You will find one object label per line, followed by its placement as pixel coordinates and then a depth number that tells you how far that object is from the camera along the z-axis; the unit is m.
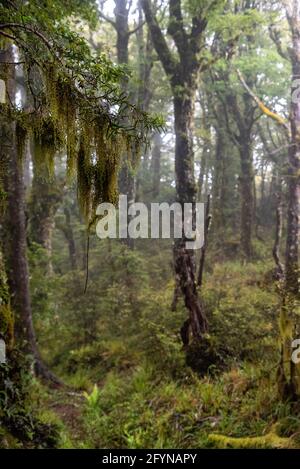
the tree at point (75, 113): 2.92
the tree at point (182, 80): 9.59
